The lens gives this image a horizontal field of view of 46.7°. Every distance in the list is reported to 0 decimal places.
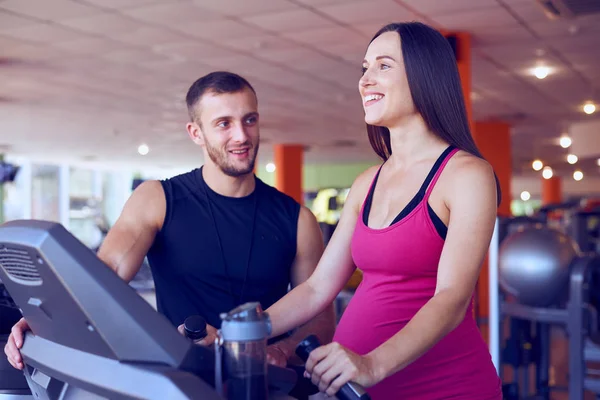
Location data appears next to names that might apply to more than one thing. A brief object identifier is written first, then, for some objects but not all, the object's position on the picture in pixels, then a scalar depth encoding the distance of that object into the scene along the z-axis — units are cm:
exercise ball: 371
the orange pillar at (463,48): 590
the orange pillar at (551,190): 2447
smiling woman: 110
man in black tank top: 169
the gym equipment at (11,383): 133
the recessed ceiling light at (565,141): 1369
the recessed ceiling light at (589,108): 981
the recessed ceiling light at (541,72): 729
